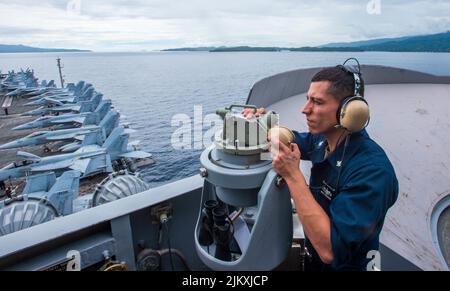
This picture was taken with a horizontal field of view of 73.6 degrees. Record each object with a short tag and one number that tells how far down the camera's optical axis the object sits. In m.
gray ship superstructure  1.62
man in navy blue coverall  1.31
